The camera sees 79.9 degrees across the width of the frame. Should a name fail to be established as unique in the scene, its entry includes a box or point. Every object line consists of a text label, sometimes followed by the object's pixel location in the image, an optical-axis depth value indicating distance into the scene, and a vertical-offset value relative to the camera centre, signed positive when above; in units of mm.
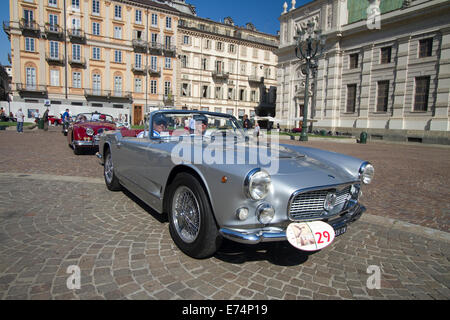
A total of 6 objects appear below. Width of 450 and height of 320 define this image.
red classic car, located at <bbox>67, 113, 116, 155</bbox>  8391 -268
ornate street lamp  18953 +5419
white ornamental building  23469 +6498
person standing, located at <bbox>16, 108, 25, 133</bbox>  16641 +162
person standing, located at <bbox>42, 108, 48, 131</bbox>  19539 +214
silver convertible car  2137 -484
